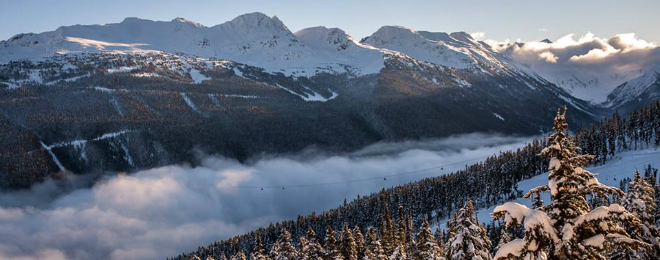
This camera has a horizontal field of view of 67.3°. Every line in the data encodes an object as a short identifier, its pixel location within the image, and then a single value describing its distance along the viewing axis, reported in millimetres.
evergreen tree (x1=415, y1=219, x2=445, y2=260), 44875
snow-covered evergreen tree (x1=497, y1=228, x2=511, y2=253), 45953
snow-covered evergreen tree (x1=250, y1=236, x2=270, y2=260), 53456
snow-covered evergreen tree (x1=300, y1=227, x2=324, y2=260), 58250
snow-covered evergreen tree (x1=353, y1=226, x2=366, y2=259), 69312
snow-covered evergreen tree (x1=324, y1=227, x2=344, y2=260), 58766
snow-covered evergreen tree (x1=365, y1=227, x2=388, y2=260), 58794
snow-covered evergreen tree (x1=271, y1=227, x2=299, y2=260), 55594
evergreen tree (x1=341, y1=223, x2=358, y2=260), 59550
